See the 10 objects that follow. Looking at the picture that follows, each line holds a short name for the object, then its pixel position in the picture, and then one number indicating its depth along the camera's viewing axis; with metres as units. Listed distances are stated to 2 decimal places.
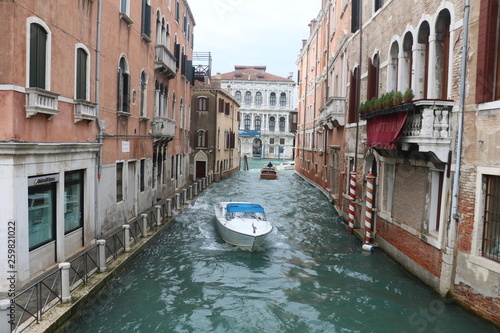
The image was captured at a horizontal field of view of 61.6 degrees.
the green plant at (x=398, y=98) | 9.33
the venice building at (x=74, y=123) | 7.35
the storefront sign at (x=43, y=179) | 7.96
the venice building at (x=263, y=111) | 73.75
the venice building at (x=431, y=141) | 7.21
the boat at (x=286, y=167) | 51.76
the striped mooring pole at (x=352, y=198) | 14.50
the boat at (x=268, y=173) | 36.19
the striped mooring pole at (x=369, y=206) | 12.48
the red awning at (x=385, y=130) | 9.13
